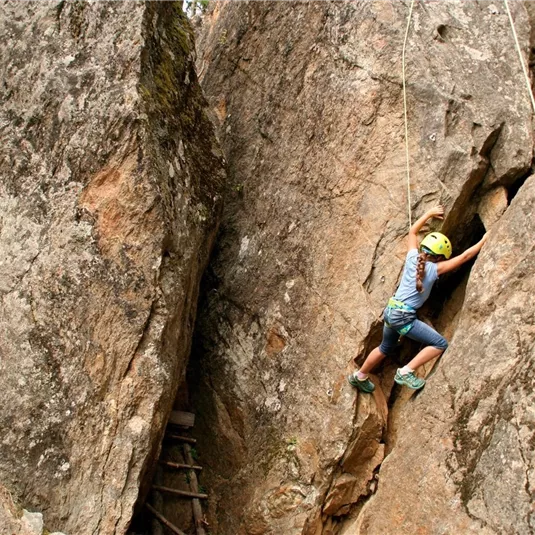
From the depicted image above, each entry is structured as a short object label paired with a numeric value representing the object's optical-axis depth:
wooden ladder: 8.68
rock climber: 7.51
